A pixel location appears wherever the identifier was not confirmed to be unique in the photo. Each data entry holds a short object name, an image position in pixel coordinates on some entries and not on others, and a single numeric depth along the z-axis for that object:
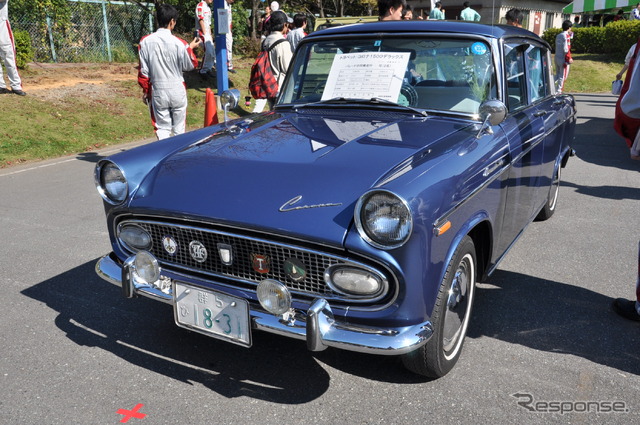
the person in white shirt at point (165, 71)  6.06
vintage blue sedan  2.35
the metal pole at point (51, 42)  12.67
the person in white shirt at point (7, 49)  9.20
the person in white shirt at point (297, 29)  8.91
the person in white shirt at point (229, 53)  13.05
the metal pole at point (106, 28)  13.48
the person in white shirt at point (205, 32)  12.20
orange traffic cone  6.55
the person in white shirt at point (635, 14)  20.36
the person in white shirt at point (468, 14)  12.13
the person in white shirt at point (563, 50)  13.22
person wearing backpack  7.23
